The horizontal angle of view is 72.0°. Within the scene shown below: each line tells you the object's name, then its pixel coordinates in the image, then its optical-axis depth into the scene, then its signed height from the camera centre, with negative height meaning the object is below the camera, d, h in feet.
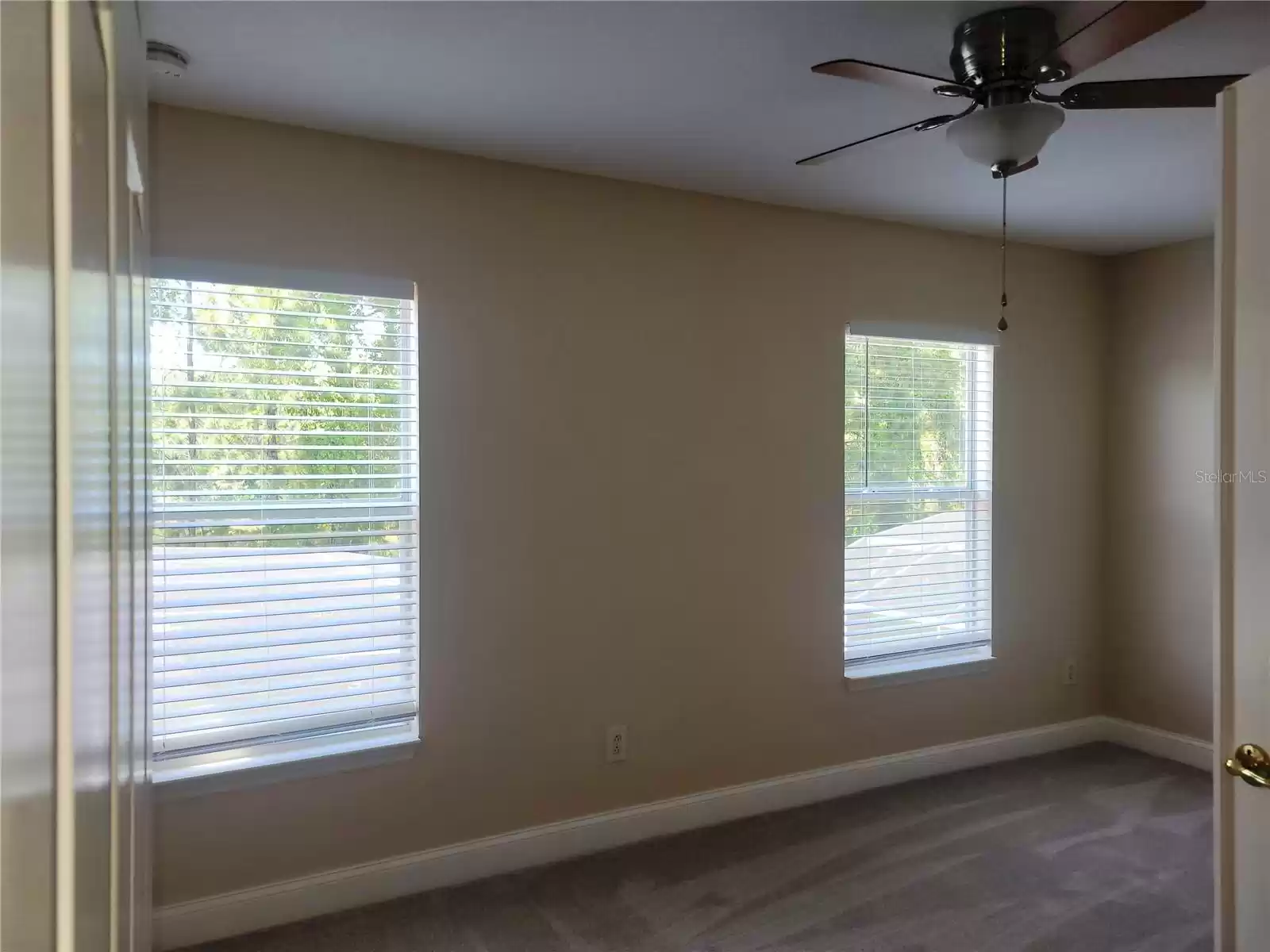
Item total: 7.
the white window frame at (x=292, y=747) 8.54 -2.90
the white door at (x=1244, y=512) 4.42 -0.19
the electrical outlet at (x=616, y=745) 10.90 -3.39
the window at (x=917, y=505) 12.87 -0.47
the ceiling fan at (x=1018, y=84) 5.96 +2.84
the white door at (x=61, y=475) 0.98 +0.00
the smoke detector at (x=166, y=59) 7.09 +3.43
